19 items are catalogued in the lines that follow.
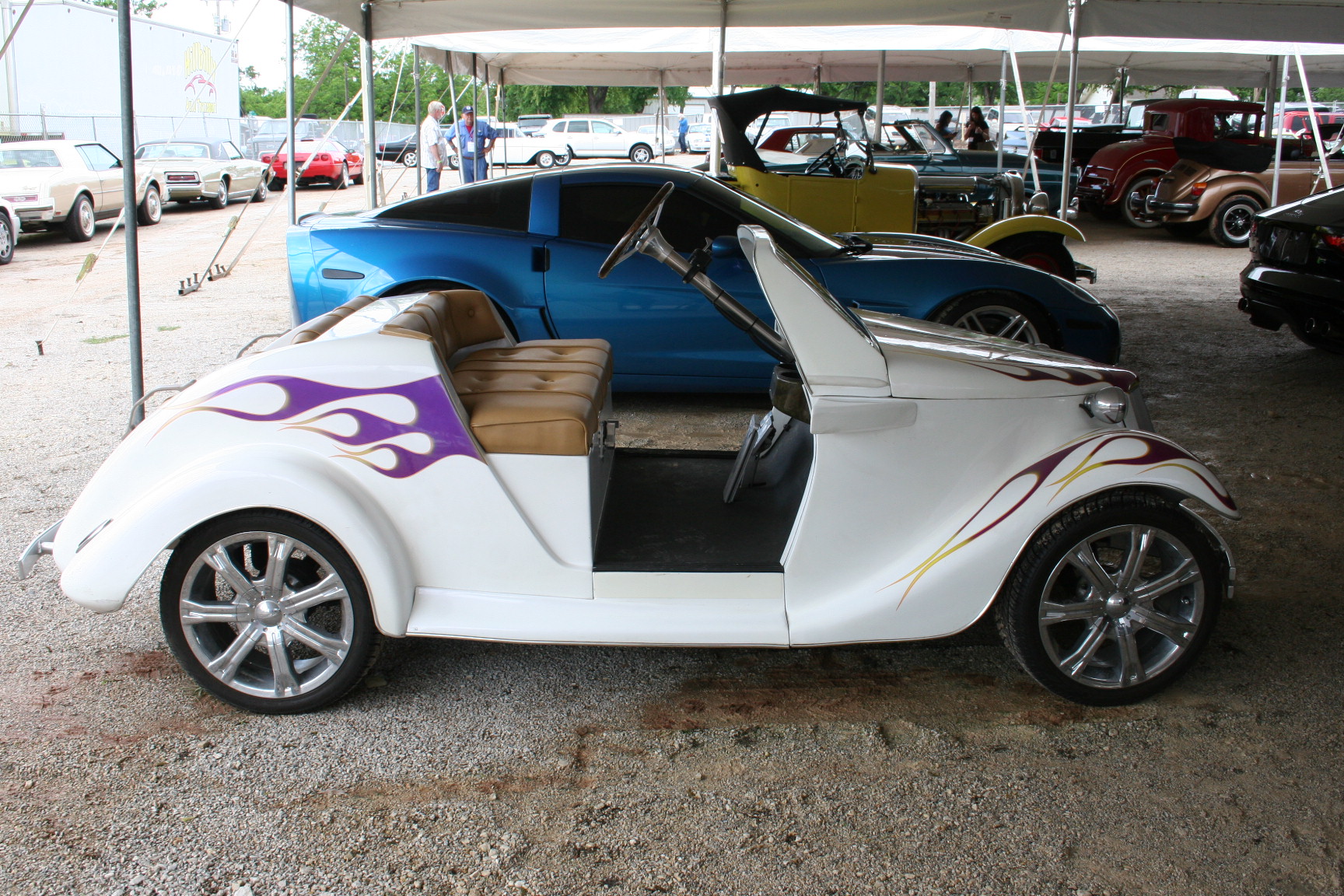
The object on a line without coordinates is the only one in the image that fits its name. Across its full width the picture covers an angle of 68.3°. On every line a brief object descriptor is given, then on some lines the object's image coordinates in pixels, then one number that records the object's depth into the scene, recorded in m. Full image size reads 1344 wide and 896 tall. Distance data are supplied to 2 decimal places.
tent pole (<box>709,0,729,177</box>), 9.23
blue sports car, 5.55
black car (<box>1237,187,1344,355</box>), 6.18
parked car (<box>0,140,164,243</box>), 12.48
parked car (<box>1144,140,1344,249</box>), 13.66
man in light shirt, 14.93
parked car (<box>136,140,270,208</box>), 17.53
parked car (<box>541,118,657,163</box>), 34.84
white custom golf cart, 2.64
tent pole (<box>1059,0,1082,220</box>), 9.04
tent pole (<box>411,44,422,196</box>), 13.04
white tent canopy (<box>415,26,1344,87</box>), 13.99
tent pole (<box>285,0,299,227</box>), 7.99
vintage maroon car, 15.43
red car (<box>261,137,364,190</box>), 22.84
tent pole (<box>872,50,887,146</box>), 15.04
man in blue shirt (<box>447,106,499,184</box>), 16.09
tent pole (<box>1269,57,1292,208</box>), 11.65
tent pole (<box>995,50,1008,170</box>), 14.98
